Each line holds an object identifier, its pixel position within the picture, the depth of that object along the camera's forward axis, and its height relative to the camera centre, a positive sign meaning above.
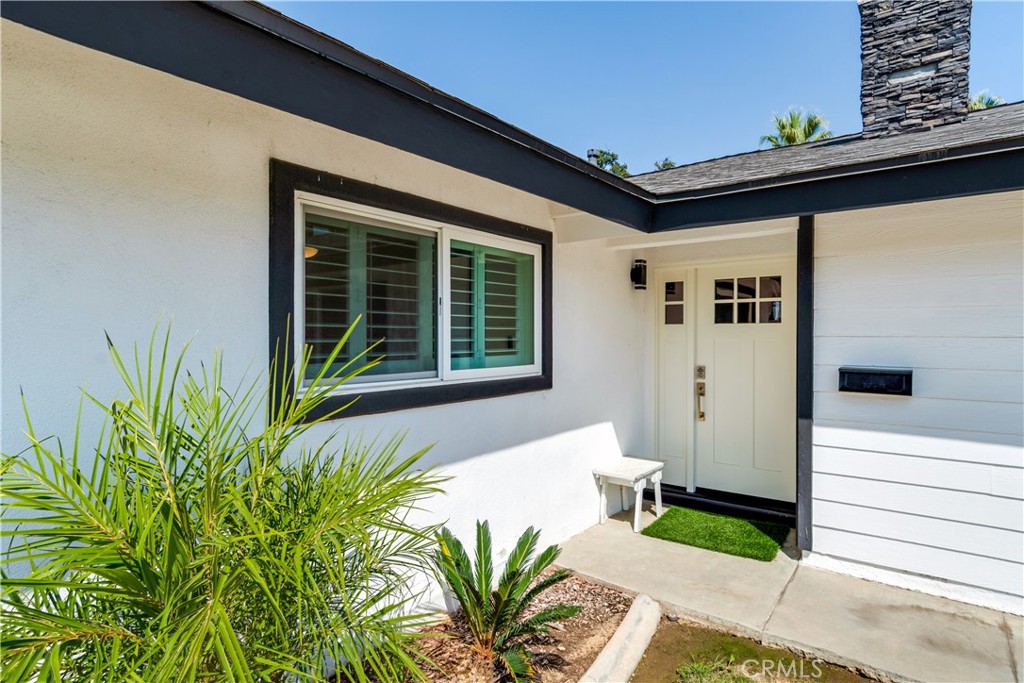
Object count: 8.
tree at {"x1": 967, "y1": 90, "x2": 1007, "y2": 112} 16.92 +8.46
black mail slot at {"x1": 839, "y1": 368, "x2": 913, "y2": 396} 3.56 -0.24
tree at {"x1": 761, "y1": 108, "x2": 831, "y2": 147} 18.50 +8.18
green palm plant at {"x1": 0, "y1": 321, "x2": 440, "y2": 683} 1.35 -0.63
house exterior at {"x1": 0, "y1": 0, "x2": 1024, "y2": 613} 1.86 +0.44
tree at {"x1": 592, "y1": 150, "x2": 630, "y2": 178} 19.73 +7.26
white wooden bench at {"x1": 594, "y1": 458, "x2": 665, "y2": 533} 4.54 -1.17
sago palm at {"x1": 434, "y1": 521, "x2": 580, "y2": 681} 2.71 -1.39
